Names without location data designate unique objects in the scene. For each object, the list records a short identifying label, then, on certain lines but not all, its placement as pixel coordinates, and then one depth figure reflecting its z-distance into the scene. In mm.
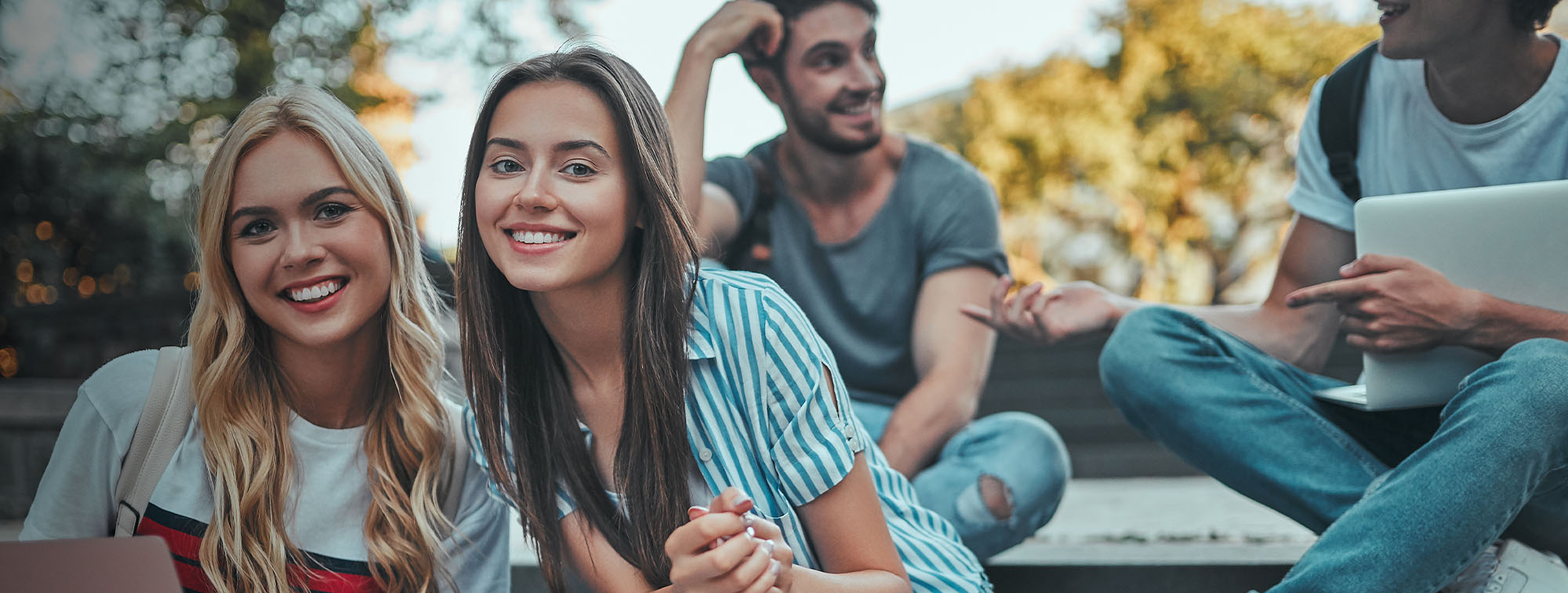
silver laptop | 1449
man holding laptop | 1299
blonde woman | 1398
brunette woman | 1312
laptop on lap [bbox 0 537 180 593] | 1109
